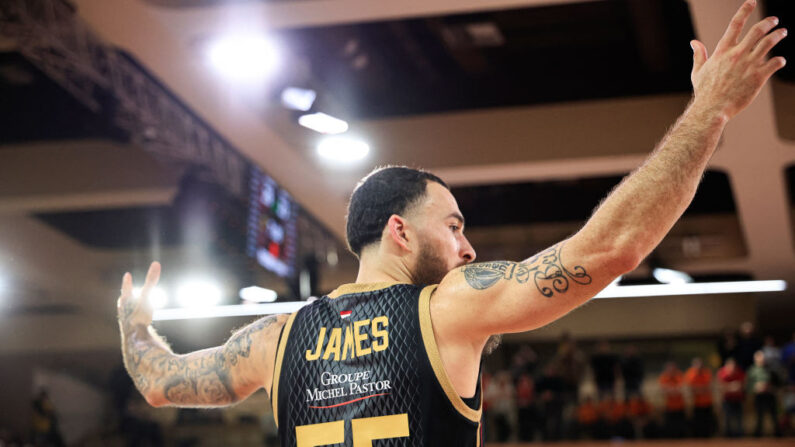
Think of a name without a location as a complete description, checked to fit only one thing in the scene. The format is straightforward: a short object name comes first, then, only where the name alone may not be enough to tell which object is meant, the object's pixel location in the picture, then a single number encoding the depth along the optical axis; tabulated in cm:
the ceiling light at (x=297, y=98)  804
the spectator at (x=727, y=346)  1406
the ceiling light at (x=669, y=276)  1405
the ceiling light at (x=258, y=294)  1359
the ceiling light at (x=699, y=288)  1372
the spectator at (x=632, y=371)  1370
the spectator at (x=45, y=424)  1362
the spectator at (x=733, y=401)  1262
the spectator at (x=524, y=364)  1450
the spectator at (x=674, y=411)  1304
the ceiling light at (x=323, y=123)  826
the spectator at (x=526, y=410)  1333
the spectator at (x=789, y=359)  1277
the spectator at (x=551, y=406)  1326
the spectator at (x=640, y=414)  1325
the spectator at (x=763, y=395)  1245
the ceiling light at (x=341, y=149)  968
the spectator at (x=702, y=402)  1281
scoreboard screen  888
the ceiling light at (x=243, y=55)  732
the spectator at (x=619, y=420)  1325
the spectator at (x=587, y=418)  1329
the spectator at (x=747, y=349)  1370
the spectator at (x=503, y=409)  1341
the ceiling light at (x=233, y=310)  1344
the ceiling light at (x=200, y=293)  1252
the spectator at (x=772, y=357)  1346
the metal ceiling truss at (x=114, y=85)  648
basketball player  164
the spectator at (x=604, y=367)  1403
